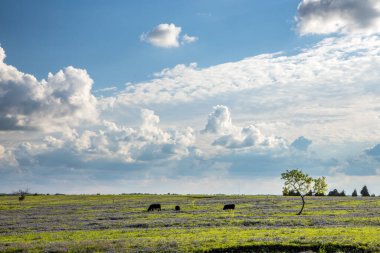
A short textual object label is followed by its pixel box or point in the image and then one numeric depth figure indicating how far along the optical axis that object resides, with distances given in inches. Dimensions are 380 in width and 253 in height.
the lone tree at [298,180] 3058.6
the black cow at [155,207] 3341.5
